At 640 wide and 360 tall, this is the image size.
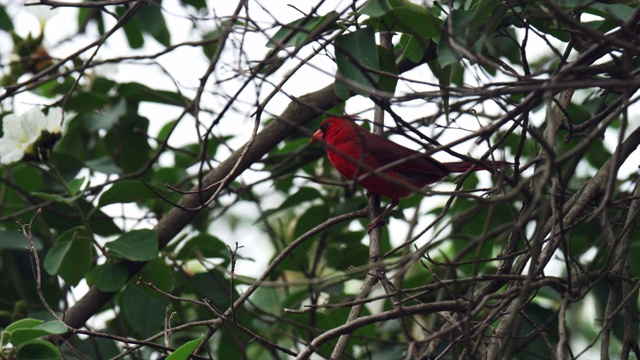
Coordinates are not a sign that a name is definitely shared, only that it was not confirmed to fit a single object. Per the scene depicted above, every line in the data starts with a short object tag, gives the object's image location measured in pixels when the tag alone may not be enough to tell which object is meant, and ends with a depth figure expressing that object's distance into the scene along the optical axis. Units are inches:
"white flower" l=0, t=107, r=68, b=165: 295.3
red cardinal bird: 319.9
